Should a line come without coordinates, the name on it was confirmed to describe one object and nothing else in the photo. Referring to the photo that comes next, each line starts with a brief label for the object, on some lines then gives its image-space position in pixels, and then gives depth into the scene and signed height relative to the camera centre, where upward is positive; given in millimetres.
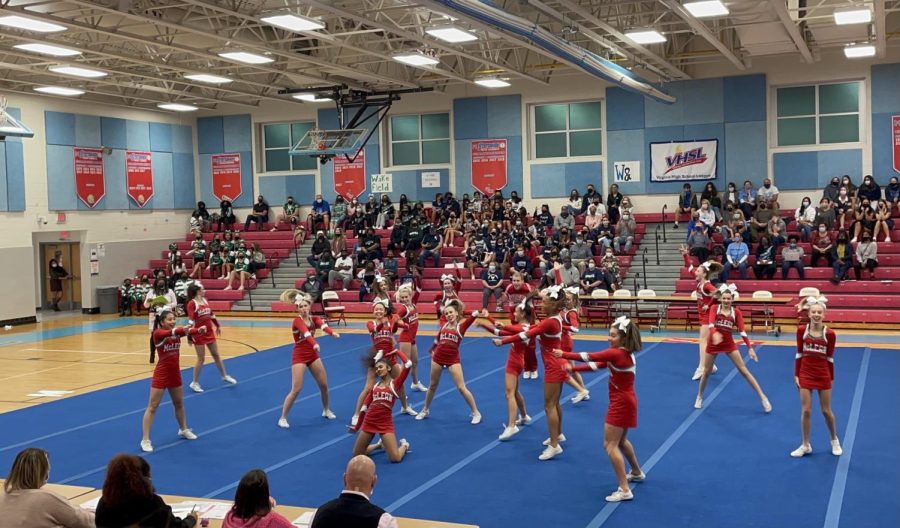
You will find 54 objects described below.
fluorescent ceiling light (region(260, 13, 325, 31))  17875 +4397
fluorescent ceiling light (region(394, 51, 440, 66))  22953 +4560
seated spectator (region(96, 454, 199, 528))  5180 -1599
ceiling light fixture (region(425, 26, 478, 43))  19578 +4456
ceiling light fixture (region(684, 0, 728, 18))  17086 +4249
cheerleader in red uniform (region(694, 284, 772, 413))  12211 -1667
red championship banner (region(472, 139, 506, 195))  31594 +2206
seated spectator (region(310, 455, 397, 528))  4965 -1637
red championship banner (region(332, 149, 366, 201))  33688 +2053
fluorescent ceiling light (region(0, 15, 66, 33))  17375 +4445
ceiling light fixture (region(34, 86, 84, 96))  27172 +4701
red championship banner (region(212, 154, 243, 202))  35594 +2326
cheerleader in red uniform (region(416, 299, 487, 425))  11867 -1705
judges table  6234 -2224
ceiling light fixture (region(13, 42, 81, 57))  21039 +4649
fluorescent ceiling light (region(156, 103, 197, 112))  31614 +4686
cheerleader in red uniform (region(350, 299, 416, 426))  12094 -1467
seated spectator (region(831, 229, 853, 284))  22703 -1146
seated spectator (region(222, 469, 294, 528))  5160 -1647
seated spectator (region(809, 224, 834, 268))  23625 -835
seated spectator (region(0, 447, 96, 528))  5422 -1674
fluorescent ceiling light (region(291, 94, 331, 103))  29012 +4610
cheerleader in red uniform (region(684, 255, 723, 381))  13914 -1219
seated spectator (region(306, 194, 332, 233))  32438 +578
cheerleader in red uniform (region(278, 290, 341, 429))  12117 -1758
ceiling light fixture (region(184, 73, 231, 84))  25719 +4705
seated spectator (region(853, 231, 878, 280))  22766 -1100
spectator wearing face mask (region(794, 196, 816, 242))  25047 -53
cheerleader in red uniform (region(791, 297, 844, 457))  9602 -1642
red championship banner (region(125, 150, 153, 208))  32844 +2258
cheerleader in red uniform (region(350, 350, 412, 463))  9391 -2000
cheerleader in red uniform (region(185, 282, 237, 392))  14797 -1518
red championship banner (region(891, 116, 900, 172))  26406 +2386
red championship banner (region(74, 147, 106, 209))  30766 +2159
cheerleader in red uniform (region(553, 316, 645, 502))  8547 -1679
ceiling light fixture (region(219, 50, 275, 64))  22406 +4633
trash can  30297 -2236
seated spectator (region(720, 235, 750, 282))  23828 -1080
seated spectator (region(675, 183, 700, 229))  28178 +548
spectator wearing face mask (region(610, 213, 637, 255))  26750 -362
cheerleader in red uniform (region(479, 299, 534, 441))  10883 -1819
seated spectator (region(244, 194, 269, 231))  34062 +684
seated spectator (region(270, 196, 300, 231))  33875 +724
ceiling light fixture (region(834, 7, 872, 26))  18484 +4328
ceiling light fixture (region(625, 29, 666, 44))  20328 +4414
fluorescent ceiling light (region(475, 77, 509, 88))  27594 +4620
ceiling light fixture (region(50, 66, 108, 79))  24656 +4771
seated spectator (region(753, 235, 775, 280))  23531 -1272
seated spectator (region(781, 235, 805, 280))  23366 -1154
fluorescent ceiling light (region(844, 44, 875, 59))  23212 +4482
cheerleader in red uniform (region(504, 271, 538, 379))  13305 -1745
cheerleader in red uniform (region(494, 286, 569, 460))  10047 -1573
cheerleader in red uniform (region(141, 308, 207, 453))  10945 -1687
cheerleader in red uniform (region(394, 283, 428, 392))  13339 -1418
